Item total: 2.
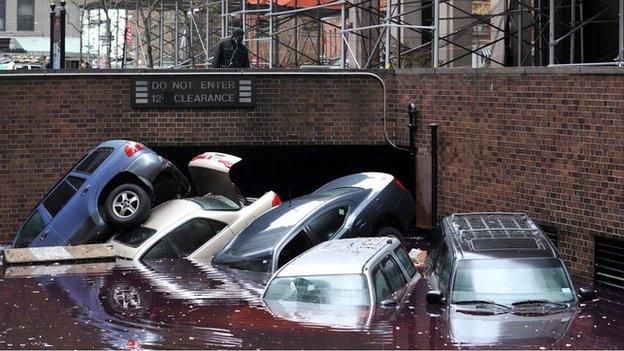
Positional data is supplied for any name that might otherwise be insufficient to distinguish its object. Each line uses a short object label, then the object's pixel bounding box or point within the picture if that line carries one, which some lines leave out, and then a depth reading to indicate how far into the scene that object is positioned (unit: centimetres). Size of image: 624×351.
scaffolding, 1973
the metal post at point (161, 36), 3716
